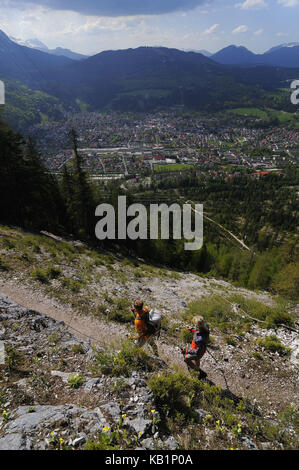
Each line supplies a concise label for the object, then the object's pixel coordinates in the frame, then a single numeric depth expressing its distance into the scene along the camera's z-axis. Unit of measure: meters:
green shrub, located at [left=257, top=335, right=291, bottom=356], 9.07
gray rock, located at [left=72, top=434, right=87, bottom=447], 4.38
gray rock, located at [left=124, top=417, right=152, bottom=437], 4.70
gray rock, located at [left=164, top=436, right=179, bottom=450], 4.52
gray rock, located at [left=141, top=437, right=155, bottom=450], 4.45
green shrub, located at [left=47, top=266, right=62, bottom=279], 13.61
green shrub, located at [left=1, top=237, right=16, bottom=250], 15.79
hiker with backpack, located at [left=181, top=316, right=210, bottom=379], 6.73
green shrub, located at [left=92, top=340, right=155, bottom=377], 6.44
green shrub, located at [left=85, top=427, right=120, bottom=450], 4.22
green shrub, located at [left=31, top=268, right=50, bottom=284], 12.84
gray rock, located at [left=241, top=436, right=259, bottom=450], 4.86
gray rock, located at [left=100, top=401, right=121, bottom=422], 5.01
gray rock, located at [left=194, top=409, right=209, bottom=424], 5.34
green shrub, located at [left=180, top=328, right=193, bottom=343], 9.70
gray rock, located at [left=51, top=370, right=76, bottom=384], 6.25
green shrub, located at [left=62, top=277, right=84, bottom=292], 12.96
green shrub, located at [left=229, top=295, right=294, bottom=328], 11.13
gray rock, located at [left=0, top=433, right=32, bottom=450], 4.26
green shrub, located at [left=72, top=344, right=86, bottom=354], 7.44
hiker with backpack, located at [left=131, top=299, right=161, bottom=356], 7.09
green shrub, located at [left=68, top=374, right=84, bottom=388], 5.99
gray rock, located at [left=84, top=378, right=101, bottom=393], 5.85
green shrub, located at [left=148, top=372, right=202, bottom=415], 5.50
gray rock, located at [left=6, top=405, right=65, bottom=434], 4.65
